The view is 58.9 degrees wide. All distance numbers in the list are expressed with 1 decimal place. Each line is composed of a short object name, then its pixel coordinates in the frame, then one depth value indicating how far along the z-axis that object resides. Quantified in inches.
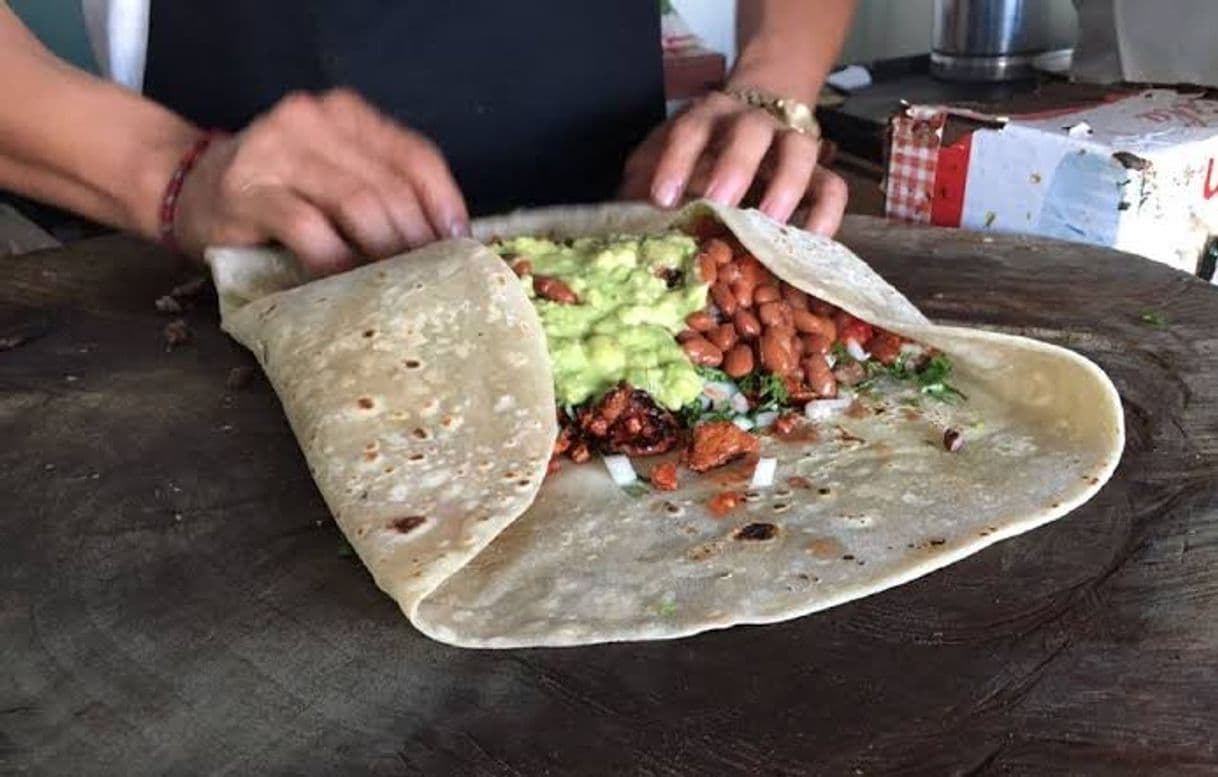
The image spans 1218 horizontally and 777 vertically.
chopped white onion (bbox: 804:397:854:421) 18.5
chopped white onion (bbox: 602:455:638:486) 16.9
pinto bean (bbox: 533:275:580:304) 18.8
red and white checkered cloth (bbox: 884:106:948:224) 25.8
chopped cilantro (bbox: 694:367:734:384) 18.8
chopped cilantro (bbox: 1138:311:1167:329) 20.9
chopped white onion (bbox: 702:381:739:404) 18.6
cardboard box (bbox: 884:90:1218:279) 23.2
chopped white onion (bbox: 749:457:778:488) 16.7
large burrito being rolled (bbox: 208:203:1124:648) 14.1
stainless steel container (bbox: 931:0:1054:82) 39.9
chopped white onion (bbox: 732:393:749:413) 18.6
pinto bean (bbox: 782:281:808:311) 19.7
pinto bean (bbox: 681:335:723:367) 18.7
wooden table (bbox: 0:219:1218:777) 11.7
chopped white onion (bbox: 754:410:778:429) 18.4
